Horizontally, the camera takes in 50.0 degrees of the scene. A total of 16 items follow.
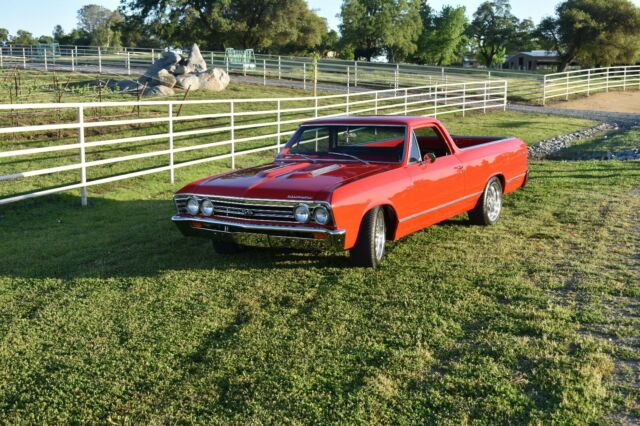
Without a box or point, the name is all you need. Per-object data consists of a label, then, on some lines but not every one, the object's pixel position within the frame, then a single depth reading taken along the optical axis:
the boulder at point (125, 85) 25.15
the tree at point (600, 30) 54.22
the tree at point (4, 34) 118.95
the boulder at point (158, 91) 25.11
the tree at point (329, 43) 81.06
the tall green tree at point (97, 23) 104.88
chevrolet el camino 5.59
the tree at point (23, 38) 108.54
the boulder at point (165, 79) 26.72
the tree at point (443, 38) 86.12
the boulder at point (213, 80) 27.98
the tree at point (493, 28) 95.50
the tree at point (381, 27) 76.06
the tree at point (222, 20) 54.66
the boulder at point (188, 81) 27.17
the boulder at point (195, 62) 29.41
